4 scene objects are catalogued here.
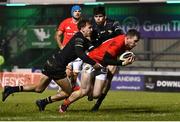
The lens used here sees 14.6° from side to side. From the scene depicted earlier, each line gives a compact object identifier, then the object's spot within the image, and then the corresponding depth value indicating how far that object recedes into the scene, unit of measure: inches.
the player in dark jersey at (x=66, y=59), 520.1
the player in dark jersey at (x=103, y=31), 564.1
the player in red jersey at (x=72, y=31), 684.7
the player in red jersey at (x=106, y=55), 512.7
